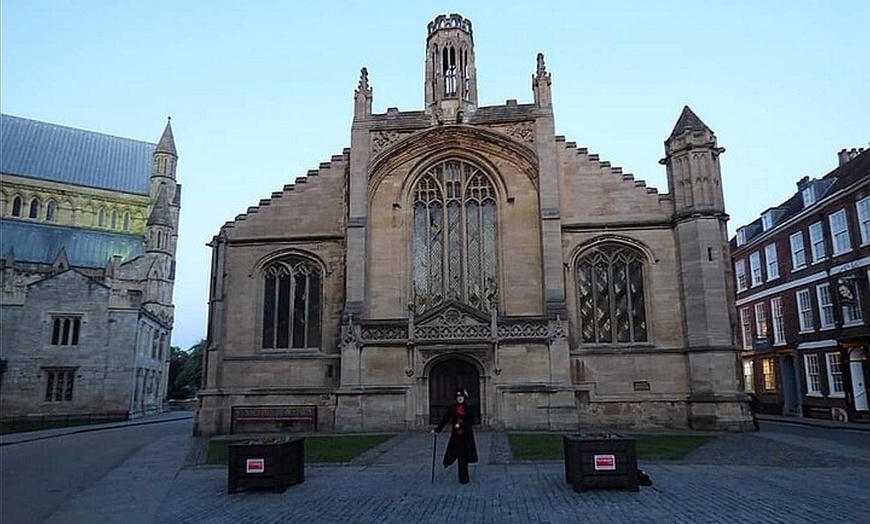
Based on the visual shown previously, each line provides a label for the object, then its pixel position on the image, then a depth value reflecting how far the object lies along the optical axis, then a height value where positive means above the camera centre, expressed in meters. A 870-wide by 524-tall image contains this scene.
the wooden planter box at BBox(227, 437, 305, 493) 9.94 -1.38
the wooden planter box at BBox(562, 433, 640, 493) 9.38 -1.32
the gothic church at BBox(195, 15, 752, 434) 21.39 +3.67
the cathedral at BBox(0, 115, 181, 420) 34.88 +9.45
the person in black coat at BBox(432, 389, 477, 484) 10.61 -1.03
